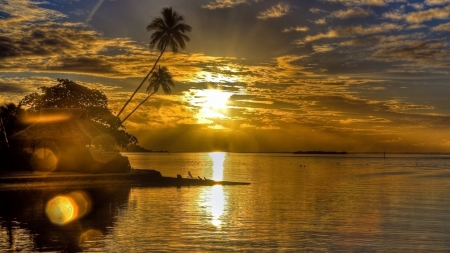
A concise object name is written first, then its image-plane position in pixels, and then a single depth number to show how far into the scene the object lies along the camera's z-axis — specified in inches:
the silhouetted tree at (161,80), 2650.1
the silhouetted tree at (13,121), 2593.5
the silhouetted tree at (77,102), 2657.5
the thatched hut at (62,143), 1993.1
